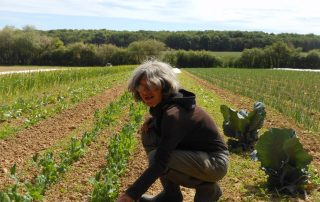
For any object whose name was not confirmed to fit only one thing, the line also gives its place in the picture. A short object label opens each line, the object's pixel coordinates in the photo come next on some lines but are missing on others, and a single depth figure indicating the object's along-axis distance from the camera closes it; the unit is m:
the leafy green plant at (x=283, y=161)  4.68
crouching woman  3.43
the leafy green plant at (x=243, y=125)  6.56
